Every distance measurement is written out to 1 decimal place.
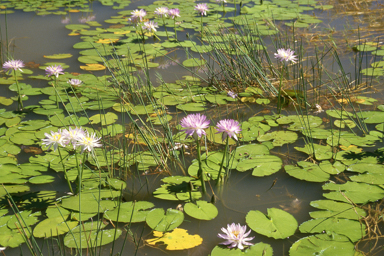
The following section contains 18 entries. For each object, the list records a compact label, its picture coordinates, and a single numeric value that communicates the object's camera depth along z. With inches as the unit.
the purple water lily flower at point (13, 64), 173.2
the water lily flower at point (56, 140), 139.7
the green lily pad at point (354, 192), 142.8
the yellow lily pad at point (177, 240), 136.1
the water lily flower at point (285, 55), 167.2
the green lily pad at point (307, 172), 149.3
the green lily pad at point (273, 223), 137.1
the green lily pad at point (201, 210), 141.3
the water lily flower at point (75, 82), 189.4
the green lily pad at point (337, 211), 139.6
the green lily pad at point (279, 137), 161.7
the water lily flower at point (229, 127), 138.4
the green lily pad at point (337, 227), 135.9
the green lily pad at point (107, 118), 173.1
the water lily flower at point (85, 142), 139.6
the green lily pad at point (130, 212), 140.8
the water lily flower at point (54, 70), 175.2
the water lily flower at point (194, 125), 138.9
